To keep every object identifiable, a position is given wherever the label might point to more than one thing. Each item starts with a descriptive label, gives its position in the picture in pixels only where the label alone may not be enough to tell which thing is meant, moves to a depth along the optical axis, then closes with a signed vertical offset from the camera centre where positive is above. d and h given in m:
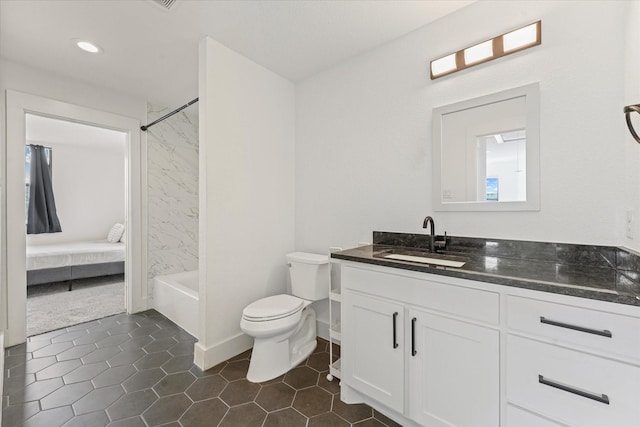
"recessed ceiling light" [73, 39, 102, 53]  2.05 +1.34
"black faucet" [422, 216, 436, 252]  1.69 -0.14
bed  3.67 -0.72
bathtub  2.50 -0.88
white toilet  1.85 -0.79
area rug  2.77 -1.12
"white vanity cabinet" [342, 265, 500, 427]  1.17 -0.69
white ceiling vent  1.65 +1.33
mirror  1.50 +0.37
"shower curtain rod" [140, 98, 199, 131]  2.75 +1.01
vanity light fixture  1.48 +1.00
